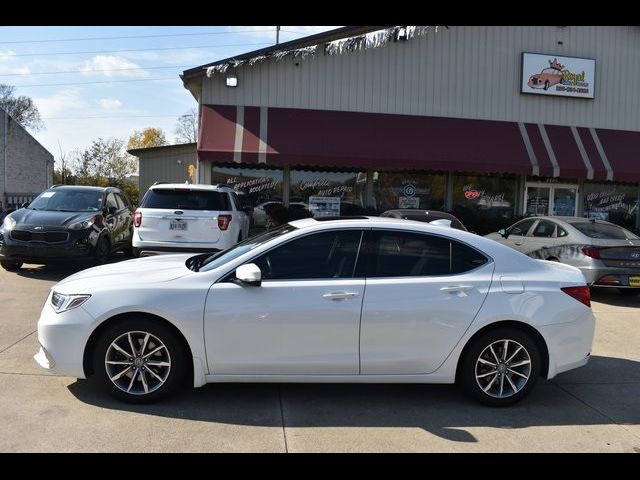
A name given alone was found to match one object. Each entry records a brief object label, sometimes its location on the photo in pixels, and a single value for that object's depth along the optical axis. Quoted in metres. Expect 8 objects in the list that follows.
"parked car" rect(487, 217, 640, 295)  9.32
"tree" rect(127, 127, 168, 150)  69.69
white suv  9.30
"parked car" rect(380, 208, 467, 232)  9.62
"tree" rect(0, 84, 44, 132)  67.19
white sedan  4.38
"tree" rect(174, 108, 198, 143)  68.70
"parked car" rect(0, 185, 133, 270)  10.07
